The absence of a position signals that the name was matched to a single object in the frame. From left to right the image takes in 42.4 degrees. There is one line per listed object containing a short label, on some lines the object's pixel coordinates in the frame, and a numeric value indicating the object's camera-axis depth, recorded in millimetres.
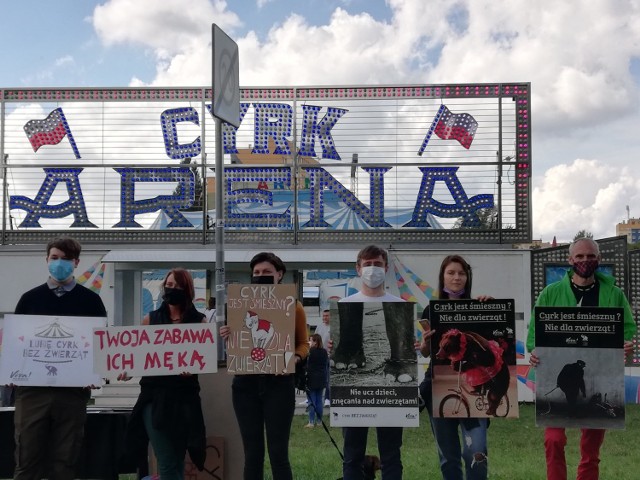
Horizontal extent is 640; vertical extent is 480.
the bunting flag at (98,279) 14969
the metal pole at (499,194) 14758
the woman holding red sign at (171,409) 5930
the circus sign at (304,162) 14875
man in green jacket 6105
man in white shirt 5922
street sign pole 6148
